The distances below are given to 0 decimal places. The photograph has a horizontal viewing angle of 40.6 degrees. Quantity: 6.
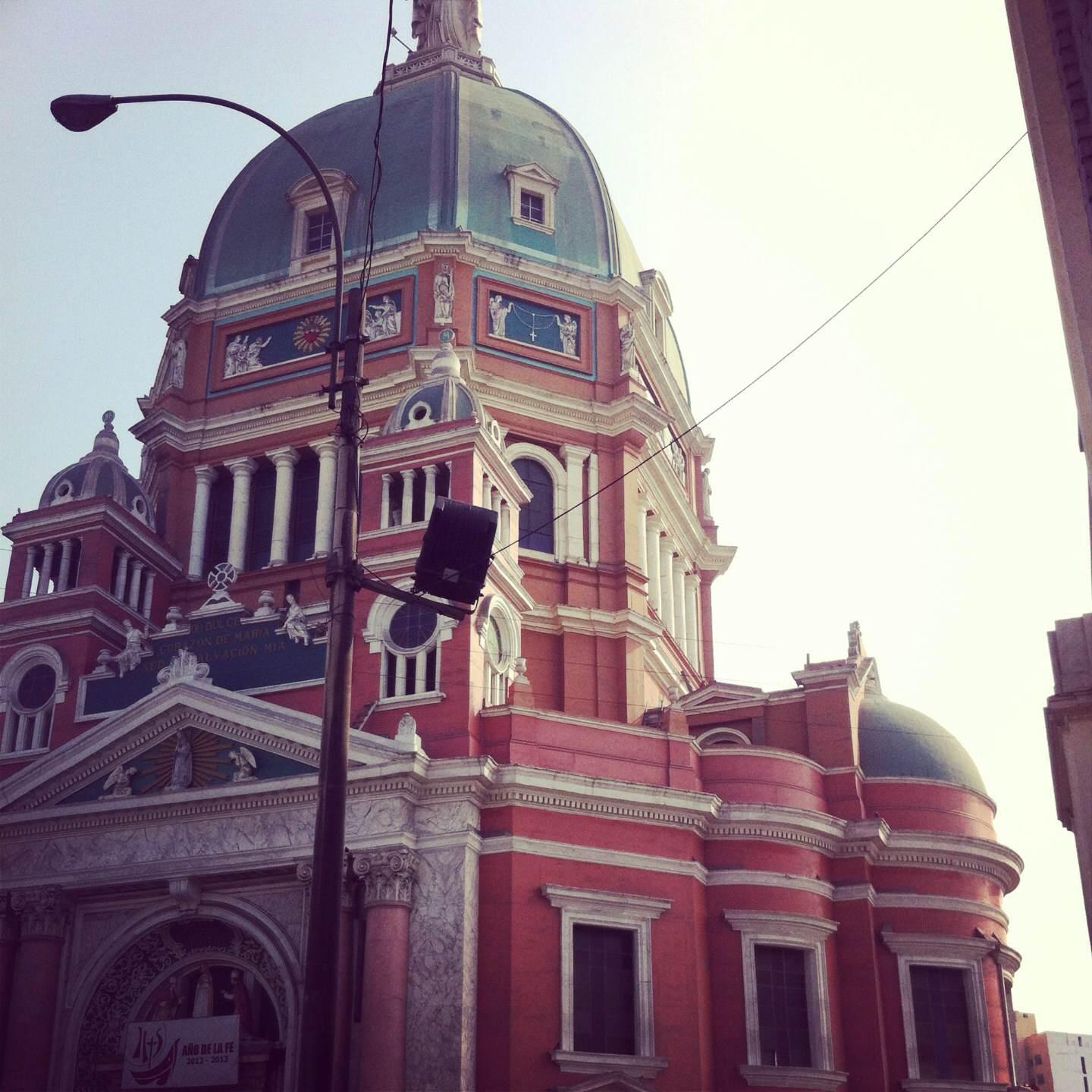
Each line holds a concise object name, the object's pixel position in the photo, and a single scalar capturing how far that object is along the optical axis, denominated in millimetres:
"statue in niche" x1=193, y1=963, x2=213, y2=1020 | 25312
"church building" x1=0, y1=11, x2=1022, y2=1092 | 24562
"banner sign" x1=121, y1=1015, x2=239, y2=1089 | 24500
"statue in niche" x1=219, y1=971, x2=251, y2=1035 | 25078
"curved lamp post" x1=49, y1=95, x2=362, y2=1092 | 11031
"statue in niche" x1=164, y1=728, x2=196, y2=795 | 26266
